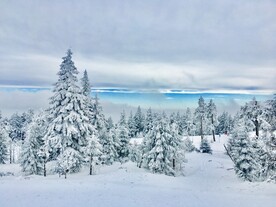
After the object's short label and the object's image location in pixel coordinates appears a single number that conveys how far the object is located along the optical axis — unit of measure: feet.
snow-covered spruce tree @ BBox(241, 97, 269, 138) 168.55
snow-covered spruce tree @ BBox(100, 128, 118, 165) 171.01
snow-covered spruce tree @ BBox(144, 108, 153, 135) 338.75
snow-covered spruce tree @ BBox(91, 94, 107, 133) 163.73
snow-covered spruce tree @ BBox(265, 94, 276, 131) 72.23
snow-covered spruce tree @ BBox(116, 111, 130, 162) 193.88
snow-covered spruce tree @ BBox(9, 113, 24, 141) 334.05
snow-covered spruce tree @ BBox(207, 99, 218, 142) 287.69
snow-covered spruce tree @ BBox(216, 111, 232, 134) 391.20
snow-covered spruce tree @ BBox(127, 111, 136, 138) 376.82
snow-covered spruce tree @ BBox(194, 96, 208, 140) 279.69
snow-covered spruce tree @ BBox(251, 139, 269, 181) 74.33
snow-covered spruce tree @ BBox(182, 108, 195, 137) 367.68
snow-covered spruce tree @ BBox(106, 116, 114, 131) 192.39
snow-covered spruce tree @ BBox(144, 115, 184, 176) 137.28
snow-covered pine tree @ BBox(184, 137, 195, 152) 235.28
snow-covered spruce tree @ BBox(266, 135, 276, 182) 73.10
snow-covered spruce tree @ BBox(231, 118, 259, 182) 121.19
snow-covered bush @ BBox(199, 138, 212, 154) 223.71
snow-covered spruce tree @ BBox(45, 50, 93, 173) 108.99
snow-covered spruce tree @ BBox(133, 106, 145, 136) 390.36
